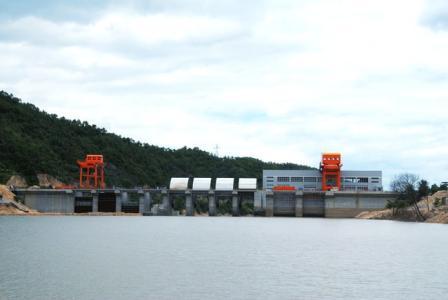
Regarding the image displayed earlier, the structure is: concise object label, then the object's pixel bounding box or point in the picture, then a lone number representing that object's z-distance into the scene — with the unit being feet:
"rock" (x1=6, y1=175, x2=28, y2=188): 561.84
